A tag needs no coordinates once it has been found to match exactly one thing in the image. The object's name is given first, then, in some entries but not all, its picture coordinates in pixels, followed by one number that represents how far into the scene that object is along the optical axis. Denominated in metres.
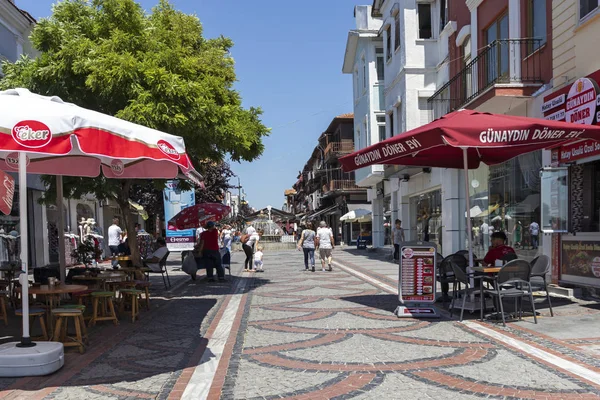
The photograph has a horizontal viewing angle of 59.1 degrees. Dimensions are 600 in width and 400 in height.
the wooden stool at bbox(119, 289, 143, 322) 7.96
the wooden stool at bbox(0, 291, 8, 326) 7.80
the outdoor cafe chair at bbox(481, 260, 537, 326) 7.07
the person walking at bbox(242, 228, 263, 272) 16.88
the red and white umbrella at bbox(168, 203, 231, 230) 15.11
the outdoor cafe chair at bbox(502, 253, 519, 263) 8.11
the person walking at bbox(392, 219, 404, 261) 18.64
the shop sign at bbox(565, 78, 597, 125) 8.86
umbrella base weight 5.05
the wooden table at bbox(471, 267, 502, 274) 7.51
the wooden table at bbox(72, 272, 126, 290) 8.23
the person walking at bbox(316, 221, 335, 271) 16.33
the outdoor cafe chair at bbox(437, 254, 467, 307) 8.92
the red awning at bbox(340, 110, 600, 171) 6.91
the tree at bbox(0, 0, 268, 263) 9.38
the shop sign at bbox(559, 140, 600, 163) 8.98
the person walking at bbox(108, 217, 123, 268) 19.16
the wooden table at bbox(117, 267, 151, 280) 9.80
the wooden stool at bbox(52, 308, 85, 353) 5.95
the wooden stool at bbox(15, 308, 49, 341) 6.01
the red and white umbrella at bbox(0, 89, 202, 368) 4.70
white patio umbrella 35.25
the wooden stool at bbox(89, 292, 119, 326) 7.38
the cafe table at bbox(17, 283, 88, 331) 6.39
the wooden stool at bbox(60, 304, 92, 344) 6.27
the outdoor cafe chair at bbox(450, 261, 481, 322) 7.54
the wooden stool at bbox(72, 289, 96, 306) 7.31
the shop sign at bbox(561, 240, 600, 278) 9.05
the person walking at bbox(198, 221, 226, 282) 13.88
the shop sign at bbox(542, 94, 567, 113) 9.82
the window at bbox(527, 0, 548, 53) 11.18
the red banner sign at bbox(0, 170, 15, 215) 6.75
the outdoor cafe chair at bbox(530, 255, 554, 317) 7.72
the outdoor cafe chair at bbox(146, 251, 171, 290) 12.27
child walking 16.77
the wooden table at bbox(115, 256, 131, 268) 11.37
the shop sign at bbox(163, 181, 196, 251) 19.38
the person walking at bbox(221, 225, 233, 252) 17.33
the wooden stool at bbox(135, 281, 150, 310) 8.70
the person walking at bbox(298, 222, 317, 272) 16.17
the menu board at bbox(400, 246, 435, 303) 8.02
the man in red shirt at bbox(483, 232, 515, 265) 8.26
